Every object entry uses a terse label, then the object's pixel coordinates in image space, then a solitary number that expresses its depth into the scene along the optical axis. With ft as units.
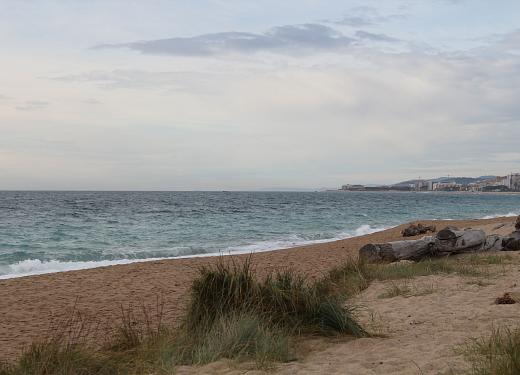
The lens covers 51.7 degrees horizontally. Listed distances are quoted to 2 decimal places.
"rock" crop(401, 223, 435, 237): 82.46
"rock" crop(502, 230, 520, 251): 45.68
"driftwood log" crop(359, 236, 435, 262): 42.27
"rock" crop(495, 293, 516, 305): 24.36
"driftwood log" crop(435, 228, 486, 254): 42.98
